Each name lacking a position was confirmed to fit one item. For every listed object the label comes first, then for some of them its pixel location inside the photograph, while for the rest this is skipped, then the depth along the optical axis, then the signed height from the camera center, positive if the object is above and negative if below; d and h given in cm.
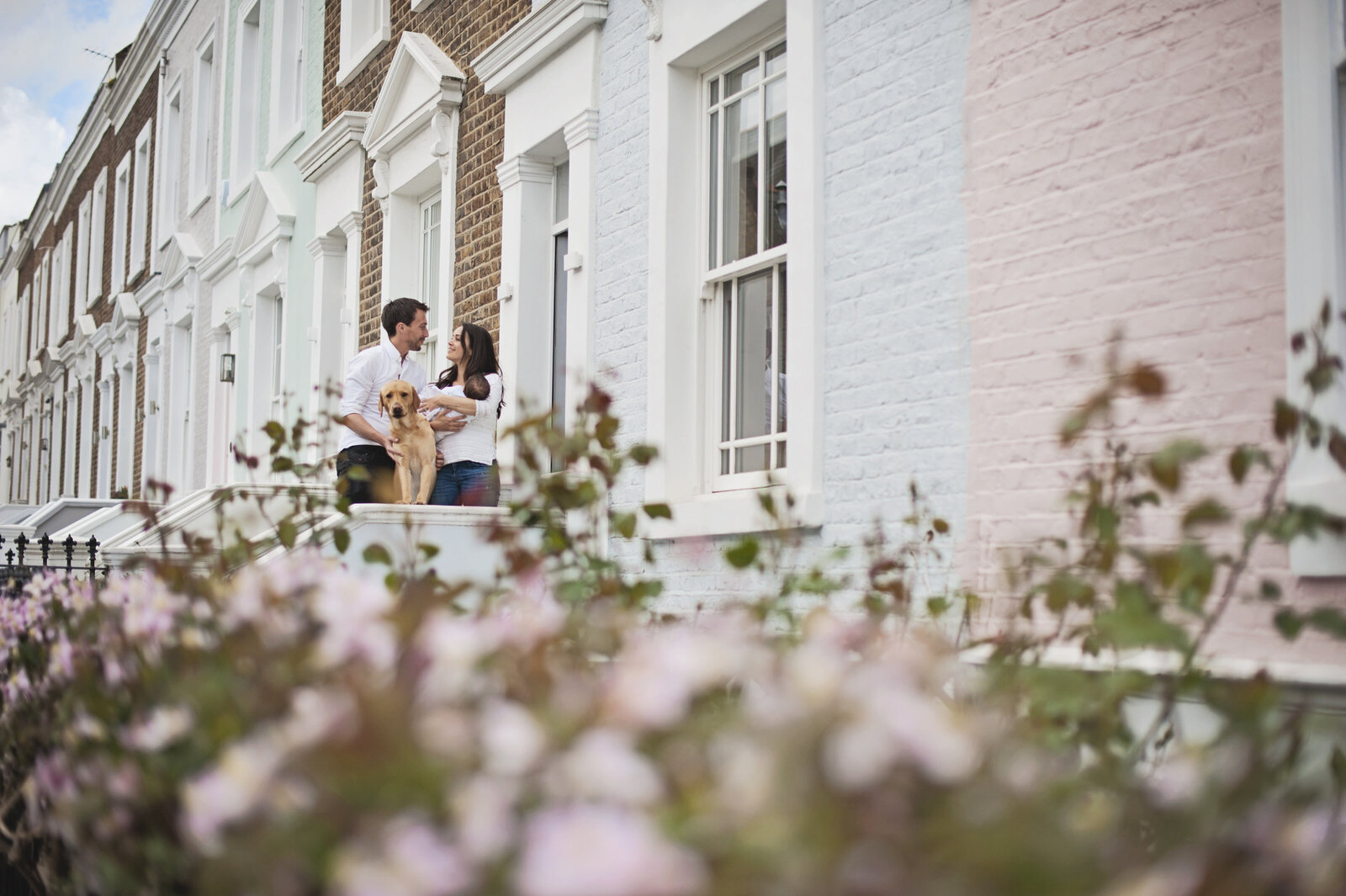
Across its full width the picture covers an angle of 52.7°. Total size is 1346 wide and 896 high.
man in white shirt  784 +70
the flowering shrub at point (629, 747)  104 -24
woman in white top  793 +47
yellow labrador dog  765 +42
